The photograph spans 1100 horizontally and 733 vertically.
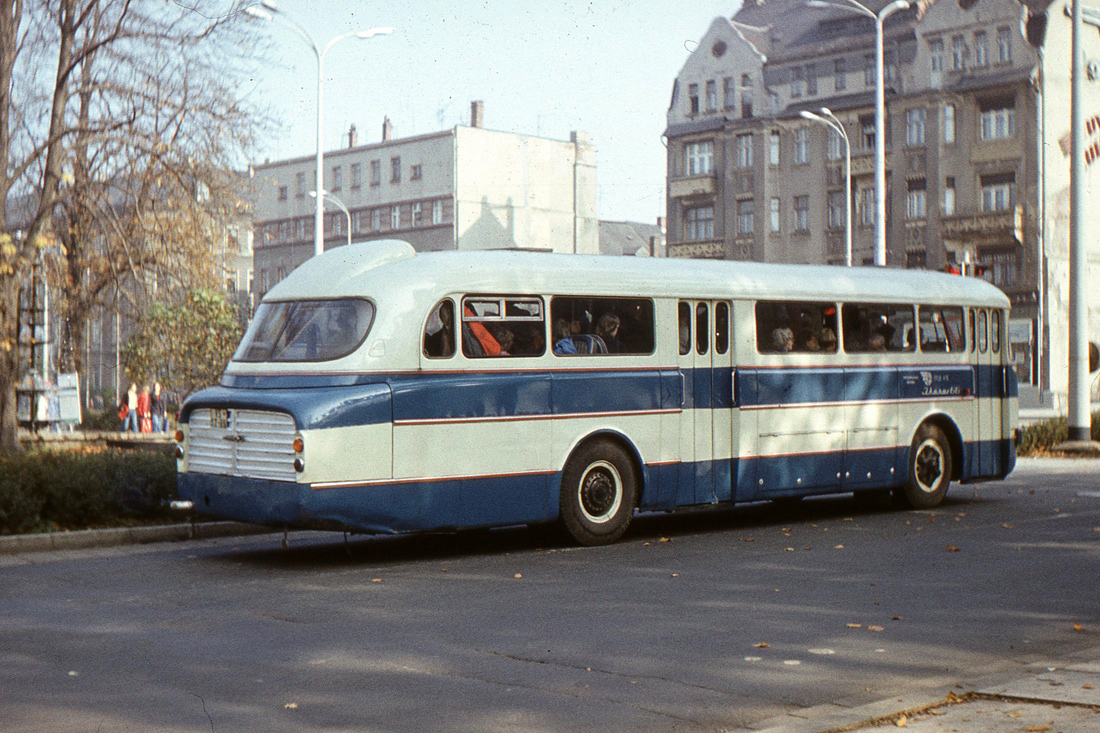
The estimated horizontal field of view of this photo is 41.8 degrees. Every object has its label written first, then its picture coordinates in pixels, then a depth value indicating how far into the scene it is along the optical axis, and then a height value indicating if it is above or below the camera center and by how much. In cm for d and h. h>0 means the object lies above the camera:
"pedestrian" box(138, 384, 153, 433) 4325 -33
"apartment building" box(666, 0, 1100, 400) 5697 +1123
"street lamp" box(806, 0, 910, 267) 3381 +626
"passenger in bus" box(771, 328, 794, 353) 1507 +62
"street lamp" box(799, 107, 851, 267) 4779 +762
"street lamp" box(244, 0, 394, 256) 3078 +782
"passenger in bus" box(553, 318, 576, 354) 1318 +58
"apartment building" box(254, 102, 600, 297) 9194 +1393
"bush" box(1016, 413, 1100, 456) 2669 -75
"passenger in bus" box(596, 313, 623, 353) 1352 +65
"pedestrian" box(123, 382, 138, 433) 4034 -19
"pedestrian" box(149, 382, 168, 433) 4622 -30
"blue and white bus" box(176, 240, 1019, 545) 1191 +6
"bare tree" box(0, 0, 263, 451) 2023 +363
